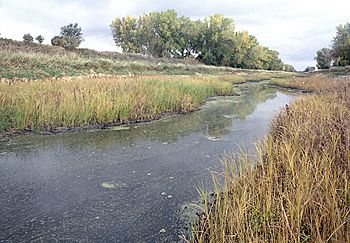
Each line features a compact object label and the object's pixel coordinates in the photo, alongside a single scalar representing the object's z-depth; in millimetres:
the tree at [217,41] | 47094
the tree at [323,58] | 51438
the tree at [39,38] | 31512
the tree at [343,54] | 32734
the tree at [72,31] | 47469
